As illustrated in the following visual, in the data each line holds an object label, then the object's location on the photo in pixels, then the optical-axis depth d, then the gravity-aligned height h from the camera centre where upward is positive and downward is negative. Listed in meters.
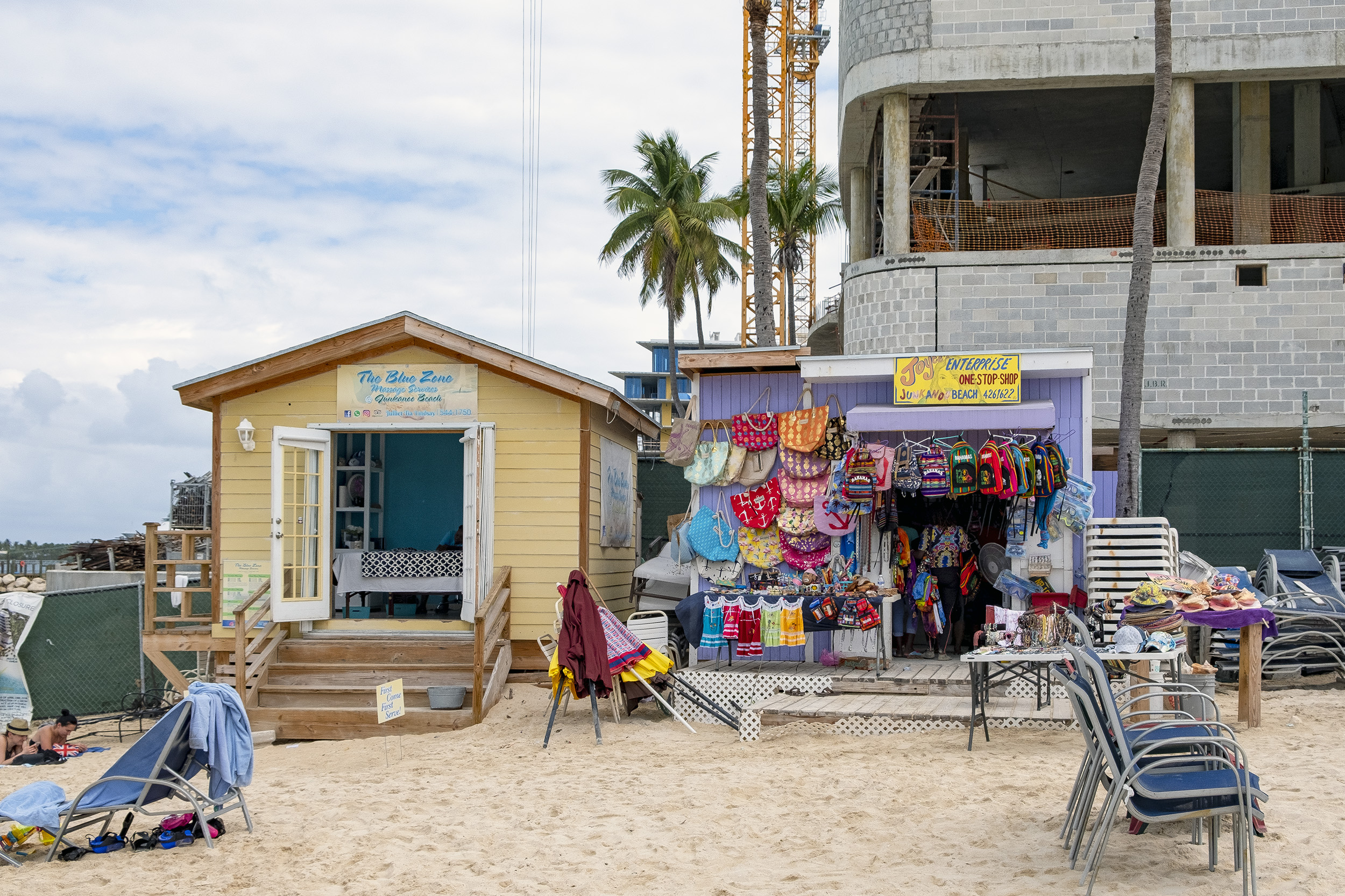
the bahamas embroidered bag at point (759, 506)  11.14 -0.05
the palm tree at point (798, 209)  33.50 +8.44
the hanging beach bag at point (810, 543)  11.04 -0.39
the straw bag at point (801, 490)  10.99 +0.10
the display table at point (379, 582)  12.53 -0.88
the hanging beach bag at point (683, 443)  11.34 +0.56
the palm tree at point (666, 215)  31.00 +7.61
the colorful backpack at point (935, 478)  10.23 +0.20
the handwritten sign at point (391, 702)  8.78 -1.52
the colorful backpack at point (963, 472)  10.20 +0.25
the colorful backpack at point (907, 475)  10.31 +0.23
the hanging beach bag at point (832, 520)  10.81 -0.18
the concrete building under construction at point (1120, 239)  15.61 +3.71
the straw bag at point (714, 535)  11.23 -0.33
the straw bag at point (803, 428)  10.96 +0.69
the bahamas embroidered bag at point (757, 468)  11.21 +0.32
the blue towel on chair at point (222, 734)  6.64 -1.34
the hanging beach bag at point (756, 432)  11.22 +0.66
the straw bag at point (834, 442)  10.89 +0.55
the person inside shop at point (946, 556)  10.78 -0.51
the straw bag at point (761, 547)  11.19 -0.44
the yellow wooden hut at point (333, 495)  11.50 +0.06
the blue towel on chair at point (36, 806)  6.38 -1.68
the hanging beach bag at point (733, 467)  11.28 +0.33
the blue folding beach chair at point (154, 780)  6.53 -1.58
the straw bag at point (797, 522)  10.98 -0.19
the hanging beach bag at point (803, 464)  11.00 +0.35
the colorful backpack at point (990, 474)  10.09 +0.24
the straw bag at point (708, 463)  11.29 +0.37
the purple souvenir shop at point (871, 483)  10.27 +0.17
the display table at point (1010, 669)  7.73 -1.28
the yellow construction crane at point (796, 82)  45.34 +16.76
